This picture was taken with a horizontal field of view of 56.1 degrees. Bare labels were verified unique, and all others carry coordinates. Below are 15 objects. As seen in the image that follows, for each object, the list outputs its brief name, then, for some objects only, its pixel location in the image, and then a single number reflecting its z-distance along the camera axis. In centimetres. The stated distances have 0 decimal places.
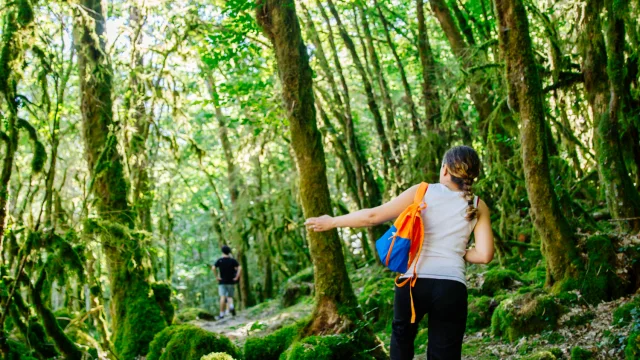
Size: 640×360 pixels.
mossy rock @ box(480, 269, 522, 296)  920
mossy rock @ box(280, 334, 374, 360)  612
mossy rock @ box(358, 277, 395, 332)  1022
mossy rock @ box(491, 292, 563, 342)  664
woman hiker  371
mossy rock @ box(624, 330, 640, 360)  482
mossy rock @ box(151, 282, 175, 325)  1007
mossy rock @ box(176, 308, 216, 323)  1755
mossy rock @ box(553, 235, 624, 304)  681
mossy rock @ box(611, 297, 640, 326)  592
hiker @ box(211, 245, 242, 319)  1717
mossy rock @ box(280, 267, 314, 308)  1698
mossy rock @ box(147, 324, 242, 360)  701
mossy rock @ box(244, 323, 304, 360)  727
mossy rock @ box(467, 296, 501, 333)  800
